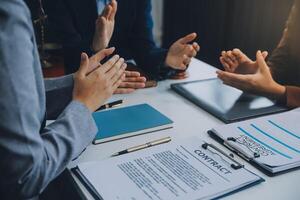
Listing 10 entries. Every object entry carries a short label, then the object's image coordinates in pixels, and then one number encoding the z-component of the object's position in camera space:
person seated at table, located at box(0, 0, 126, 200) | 0.66
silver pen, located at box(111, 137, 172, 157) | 0.96
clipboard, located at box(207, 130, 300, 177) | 0.89
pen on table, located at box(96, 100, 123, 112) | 1.23
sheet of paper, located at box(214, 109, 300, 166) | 0.92
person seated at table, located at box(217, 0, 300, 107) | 1.30
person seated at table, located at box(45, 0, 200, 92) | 1.65
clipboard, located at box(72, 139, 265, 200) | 0.81
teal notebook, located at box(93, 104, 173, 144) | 1.04
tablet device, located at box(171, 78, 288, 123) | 1.18
